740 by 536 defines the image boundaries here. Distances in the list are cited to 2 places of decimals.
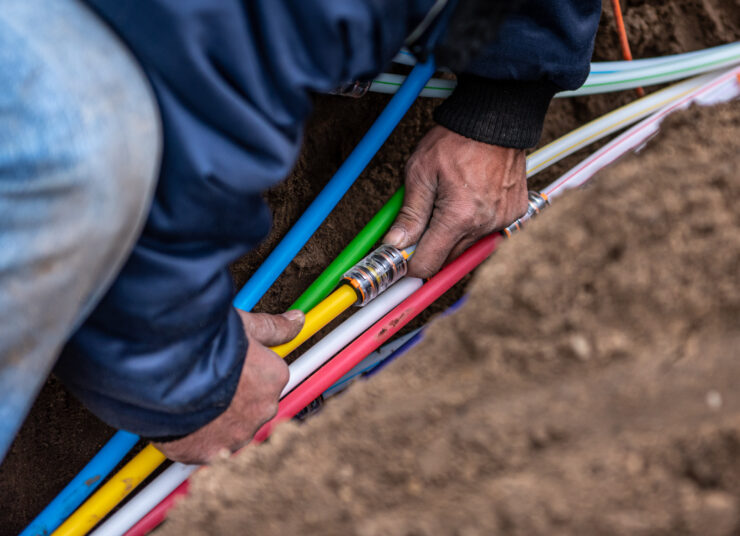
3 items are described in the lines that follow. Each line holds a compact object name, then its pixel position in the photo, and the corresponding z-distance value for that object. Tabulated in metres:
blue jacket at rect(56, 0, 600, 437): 1.17
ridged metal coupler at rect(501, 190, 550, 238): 1.39
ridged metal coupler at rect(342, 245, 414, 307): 1.34
